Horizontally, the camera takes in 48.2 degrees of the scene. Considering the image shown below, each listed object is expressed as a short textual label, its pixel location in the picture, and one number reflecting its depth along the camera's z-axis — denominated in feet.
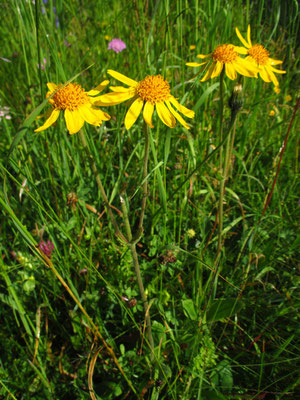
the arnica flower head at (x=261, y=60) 0.96
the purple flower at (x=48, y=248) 1.01
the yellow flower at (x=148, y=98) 0.71
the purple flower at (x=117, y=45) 1.60
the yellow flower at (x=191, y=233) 1.13
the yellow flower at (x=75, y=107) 0.70
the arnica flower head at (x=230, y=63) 0.82
